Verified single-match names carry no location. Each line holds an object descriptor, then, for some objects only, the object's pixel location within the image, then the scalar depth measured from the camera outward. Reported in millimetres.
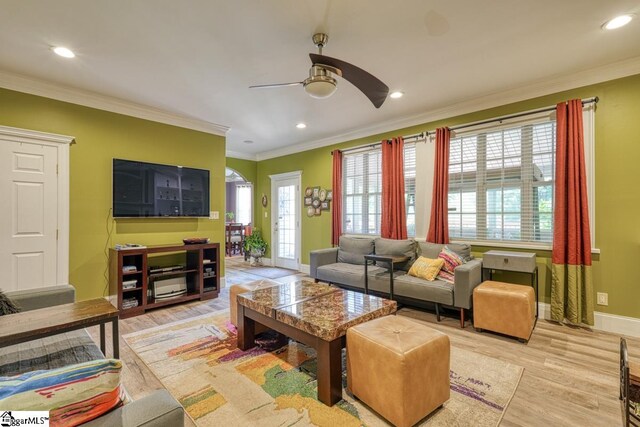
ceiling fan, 2174
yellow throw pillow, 3646
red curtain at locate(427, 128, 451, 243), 4180
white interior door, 3287
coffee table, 1937
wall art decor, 5905
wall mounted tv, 4035
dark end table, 3725
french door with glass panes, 6586
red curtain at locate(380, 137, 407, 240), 4652
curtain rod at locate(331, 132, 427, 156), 4505
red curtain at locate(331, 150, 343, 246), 5570
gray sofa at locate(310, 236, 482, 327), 3279
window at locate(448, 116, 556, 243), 3549
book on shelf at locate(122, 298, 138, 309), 3709
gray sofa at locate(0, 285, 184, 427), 891
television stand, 3738
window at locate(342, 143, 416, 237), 4723
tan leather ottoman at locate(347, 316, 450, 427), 1680
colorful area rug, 1833
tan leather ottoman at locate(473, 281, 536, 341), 2867
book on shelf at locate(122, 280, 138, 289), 3712
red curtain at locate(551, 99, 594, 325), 3189
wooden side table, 1569
